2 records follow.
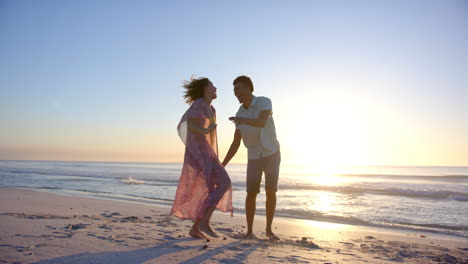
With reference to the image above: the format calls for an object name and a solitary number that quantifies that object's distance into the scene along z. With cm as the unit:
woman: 389
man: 417
